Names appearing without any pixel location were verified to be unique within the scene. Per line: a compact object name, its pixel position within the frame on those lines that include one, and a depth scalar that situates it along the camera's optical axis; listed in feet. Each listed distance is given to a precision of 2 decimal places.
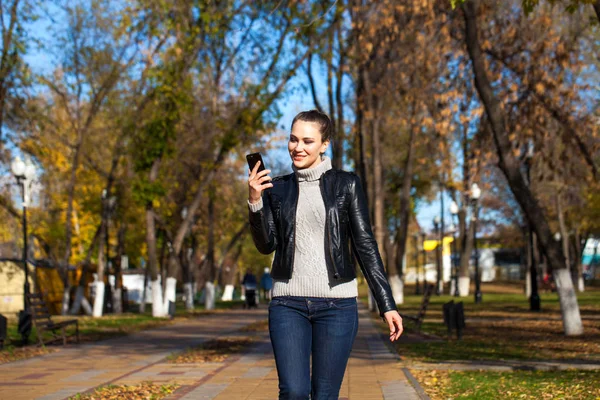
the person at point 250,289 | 132.46
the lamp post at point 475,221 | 112.88
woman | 14.83
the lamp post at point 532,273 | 96.48
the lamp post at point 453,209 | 144.87
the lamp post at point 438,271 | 174.70
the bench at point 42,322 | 55.88
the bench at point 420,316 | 65.57
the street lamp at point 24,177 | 77.56
